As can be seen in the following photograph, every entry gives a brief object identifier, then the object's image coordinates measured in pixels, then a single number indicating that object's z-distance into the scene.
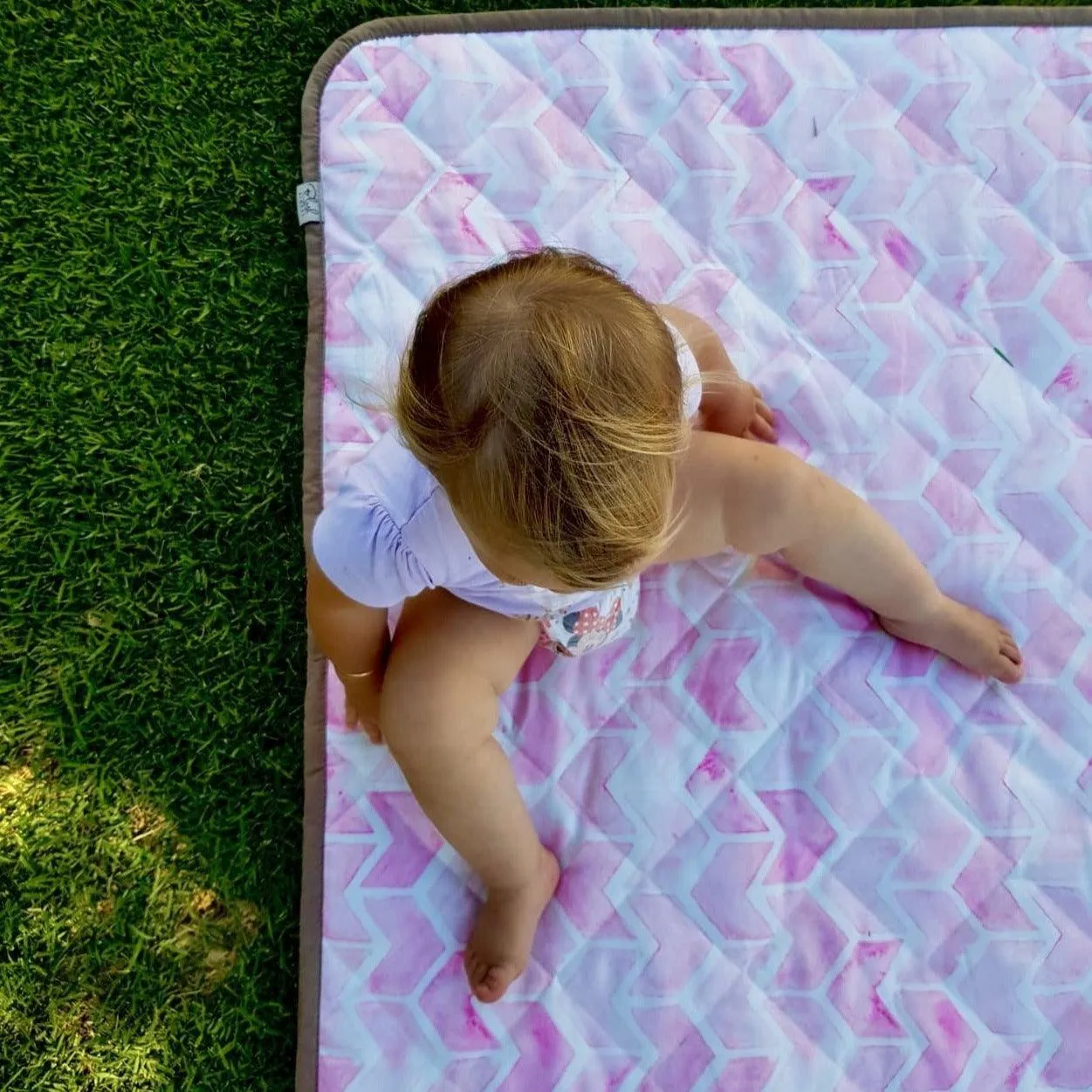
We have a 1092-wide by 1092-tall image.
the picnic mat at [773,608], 1.09
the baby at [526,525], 0.69
